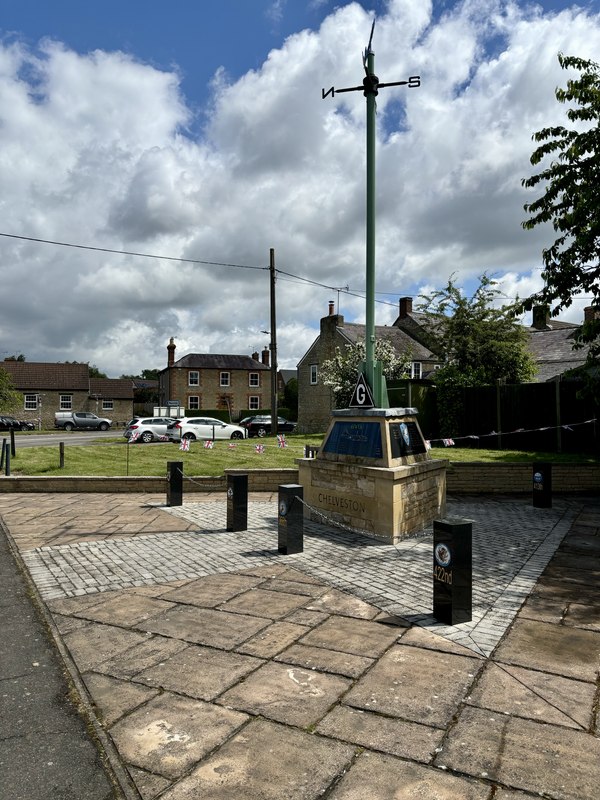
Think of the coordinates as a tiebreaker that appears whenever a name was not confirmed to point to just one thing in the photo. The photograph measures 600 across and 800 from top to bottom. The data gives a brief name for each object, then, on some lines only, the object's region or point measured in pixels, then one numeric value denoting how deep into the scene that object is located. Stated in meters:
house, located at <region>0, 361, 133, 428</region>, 51.16
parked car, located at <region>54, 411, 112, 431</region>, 46.53
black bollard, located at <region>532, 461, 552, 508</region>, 11.56
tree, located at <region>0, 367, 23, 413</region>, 41.47
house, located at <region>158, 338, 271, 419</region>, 53.88
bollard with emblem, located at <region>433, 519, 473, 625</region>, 5.24
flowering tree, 28.61
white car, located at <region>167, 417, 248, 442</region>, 27.02
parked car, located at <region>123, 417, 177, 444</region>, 27.41
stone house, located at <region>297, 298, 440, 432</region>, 38.38
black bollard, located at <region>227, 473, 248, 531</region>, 9.22
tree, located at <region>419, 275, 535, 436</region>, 22.86
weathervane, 9.78
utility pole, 25.33
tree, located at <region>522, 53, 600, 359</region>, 10.71
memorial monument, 8.62
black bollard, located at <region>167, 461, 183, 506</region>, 11.48
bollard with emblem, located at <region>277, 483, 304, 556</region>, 7.77
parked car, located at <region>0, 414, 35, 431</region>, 44.49
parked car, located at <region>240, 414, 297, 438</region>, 35.34
